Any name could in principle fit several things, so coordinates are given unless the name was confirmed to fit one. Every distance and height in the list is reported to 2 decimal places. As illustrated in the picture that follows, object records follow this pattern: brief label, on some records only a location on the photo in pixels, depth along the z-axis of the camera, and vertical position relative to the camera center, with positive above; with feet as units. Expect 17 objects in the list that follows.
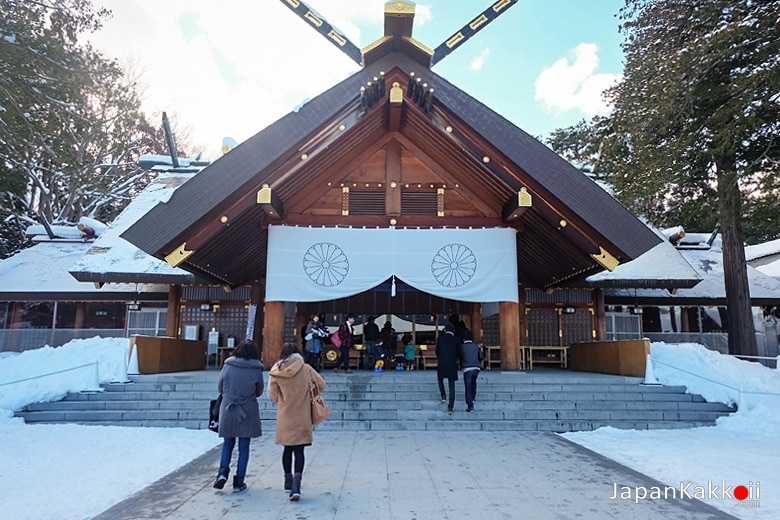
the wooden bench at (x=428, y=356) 47.55 -1.85
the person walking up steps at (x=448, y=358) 28.66 -1.22
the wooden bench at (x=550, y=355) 51.07 -1.84
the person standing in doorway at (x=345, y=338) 38.68 -0.25
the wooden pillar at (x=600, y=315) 51.55 +2.20
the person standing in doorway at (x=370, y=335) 41.93 +0.03
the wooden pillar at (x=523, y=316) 51.60 +2.04
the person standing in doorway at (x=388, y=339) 44.68 -0.31
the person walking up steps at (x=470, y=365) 28.35 -1.58
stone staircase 28.07 -3.99
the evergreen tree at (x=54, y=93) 30.09 +14.91
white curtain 36.42 +5.32
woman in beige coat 15.71 -2.18
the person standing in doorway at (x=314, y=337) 36.60 -0.16
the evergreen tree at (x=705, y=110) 32.19 +15.97
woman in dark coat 16.17 -2.33
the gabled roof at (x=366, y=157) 30.81 +10.33
